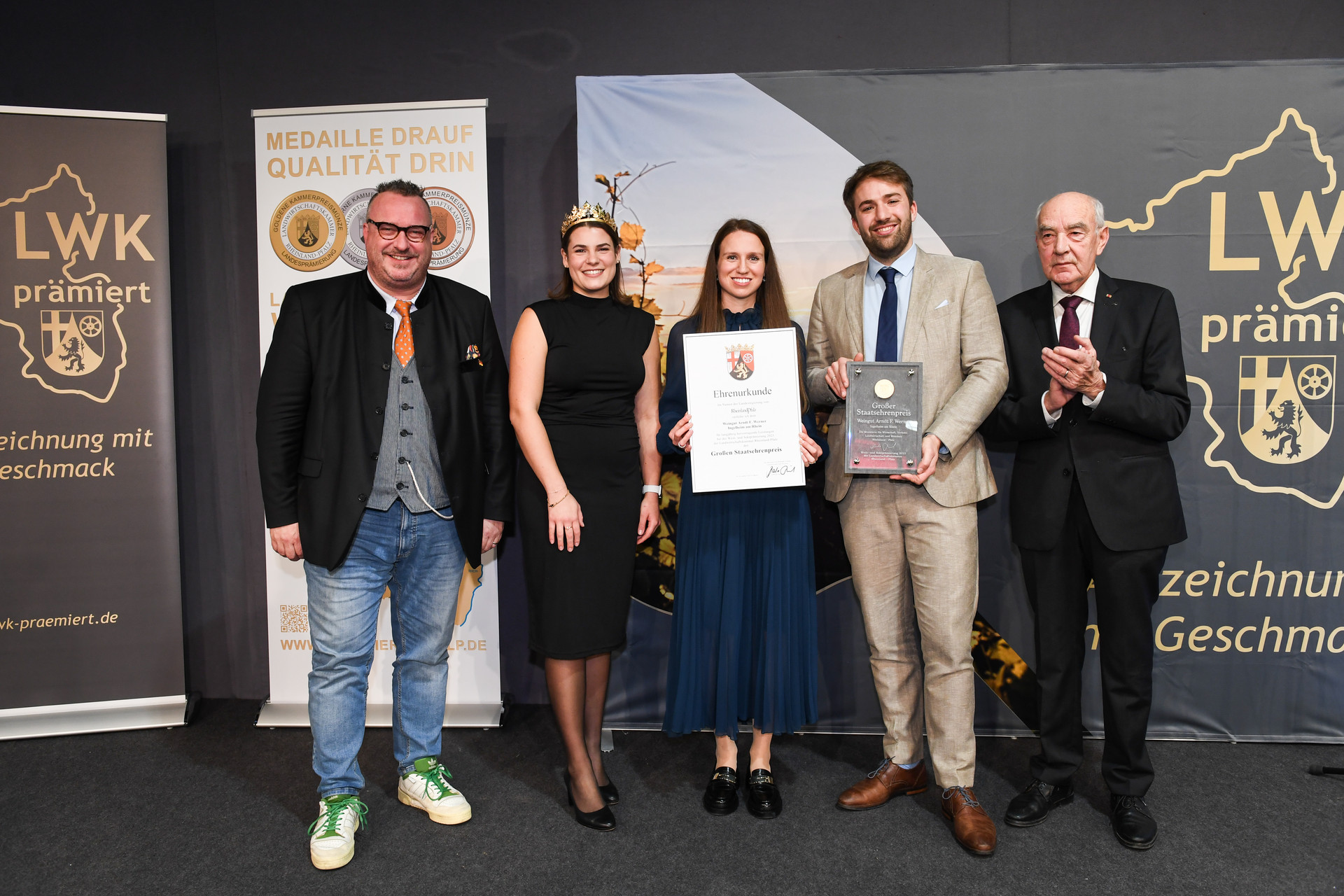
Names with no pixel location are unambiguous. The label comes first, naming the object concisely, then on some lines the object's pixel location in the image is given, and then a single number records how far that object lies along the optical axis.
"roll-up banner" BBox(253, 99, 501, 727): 3.07
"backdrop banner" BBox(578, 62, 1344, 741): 2.91
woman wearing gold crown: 2.34
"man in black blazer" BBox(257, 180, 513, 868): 2.26
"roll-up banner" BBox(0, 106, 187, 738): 3.08
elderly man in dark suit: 2.34
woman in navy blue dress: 2.39
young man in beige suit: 2.33
